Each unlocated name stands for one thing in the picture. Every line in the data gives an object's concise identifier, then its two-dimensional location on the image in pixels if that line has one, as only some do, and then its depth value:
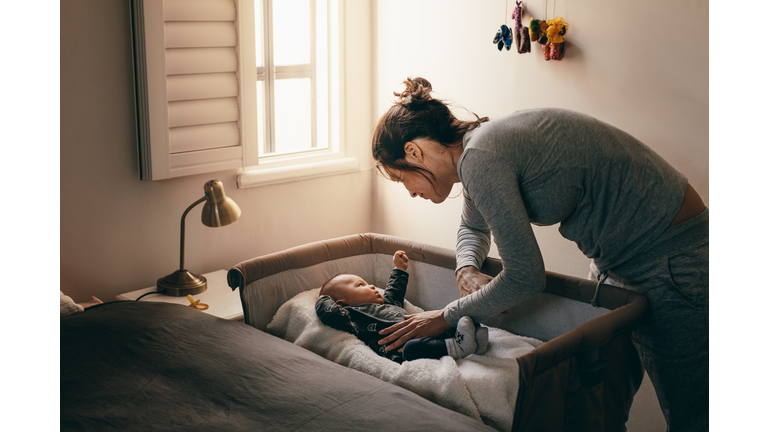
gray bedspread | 1.15
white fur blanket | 1.33
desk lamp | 2.03
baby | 1.50
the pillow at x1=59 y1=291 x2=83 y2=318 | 1.61
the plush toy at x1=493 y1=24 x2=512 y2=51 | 2.20
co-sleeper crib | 1.16
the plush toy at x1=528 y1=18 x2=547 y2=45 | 2.10
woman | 1.24
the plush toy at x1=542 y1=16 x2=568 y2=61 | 2.05
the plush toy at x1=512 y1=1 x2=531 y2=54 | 2.15
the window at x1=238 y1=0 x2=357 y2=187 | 2.61
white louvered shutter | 2.05
